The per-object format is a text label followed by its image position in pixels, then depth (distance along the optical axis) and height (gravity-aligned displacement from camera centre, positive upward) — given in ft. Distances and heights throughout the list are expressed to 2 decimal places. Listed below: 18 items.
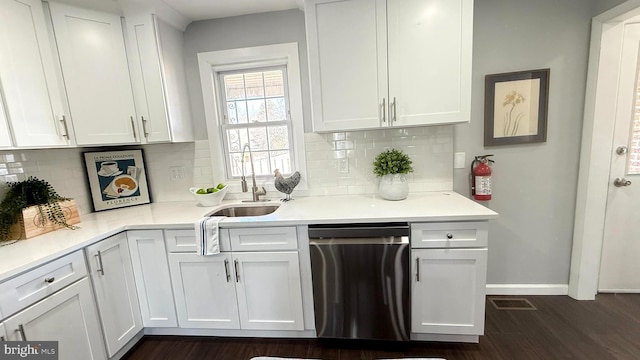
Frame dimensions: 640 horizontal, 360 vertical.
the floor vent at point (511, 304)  6.64 -4.44
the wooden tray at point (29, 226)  4.98 -1.25
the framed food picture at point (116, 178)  7.01 -0.57
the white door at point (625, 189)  6.03 -1.56
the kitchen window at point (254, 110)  7.03 +1.13
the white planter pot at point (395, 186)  6.18 -1.09
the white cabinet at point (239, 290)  5.55 -3.06
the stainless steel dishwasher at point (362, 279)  5.04 -2.72
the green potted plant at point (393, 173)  6.18 -0.76
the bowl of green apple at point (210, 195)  6.84 -1.12
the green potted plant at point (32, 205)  4.88 -0.86
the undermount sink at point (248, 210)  6.97 -1.64
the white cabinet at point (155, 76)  6.17 +1.98
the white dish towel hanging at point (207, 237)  5.37 -1.74
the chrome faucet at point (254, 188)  7.04 -1.05
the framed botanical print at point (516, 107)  6.31 +0.67
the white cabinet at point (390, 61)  5.38 +1.74
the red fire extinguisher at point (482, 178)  6.46 -1.05
